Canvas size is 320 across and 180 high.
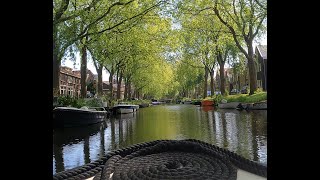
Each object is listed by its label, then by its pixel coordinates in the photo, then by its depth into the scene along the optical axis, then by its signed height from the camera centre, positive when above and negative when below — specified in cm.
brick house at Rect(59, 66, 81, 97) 3822 +277
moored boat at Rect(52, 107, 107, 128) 994 -90
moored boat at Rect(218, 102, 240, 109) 1867 -86
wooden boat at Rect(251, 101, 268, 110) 1558 -79
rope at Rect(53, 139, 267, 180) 123 -41
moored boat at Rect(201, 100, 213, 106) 2508 -85
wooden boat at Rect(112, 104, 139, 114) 1749 -93
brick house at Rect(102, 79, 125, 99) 5679 +262
